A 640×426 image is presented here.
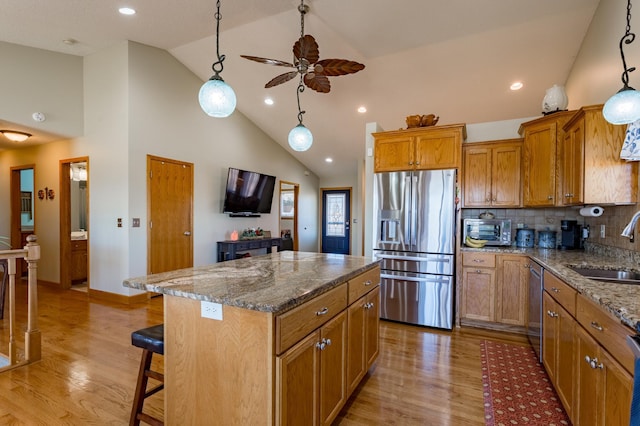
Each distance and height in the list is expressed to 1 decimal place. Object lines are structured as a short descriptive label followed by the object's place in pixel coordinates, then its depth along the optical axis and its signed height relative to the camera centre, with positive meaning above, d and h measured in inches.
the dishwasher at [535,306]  102.7 -33.7
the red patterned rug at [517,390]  77.9 -51.6
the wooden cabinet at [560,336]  70.6 -32.4
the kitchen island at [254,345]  50.8 -24.6
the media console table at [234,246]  227.1 -29.1
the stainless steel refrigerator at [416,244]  136.6 -15.8
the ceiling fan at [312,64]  97.5 +46.5
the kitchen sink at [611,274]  76.7 -17.2
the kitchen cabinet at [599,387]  47.1 -30.0
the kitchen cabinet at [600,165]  91.3 +13.5
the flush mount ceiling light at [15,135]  176.2 +40.7
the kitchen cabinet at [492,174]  140.8 +16.4
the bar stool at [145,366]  64.9 -35.4
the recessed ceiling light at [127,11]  136.7 +86.5
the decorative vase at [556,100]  121.3 +42.3
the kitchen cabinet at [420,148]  138.4 +27.7
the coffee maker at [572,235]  131.0 -10.6
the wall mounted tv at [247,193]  233.6 +12.0
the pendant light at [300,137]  107.9 +24.4
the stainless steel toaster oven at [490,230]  147.1 -10.0
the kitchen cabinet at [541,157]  120.6 +21.1
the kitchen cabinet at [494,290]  129.2 -34.3
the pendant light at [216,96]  76.9 +27.5
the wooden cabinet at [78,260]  209.2 -36.4
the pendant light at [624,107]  68.9 +22.9
